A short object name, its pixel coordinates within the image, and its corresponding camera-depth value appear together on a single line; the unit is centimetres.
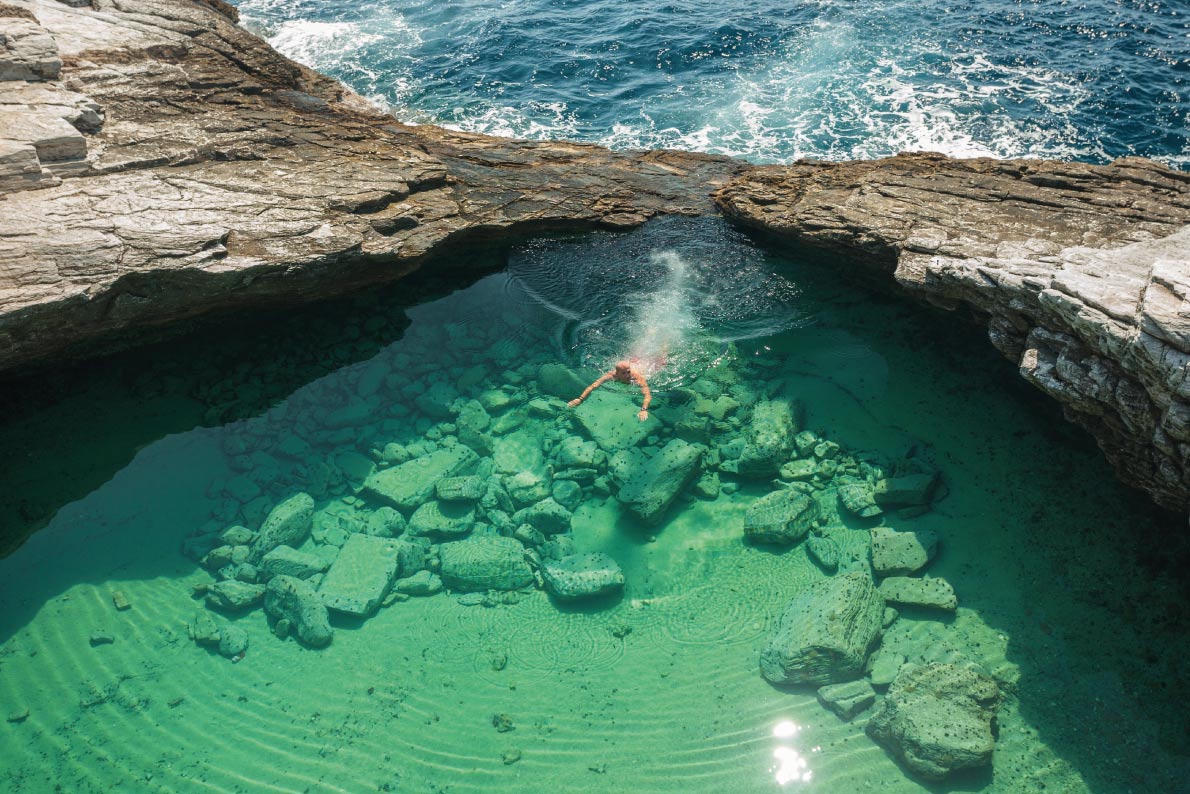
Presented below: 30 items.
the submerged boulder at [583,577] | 755
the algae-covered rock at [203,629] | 743
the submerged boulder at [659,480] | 822
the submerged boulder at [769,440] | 855
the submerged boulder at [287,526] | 817
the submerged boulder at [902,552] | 760
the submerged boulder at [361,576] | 761
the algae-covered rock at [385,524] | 839
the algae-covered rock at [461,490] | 848
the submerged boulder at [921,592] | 729
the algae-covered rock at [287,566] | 795
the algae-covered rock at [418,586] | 787
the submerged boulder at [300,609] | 742
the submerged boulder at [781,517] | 793
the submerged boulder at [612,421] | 908
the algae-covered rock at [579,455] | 880
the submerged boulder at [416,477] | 858
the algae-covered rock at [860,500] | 814
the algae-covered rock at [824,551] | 779
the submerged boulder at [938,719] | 618
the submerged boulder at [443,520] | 832
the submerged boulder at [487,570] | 784
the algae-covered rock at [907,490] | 810
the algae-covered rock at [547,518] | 830
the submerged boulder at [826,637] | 683
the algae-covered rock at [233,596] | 765
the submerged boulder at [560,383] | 966
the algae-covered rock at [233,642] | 738
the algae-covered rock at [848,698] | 666
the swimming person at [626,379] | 932
